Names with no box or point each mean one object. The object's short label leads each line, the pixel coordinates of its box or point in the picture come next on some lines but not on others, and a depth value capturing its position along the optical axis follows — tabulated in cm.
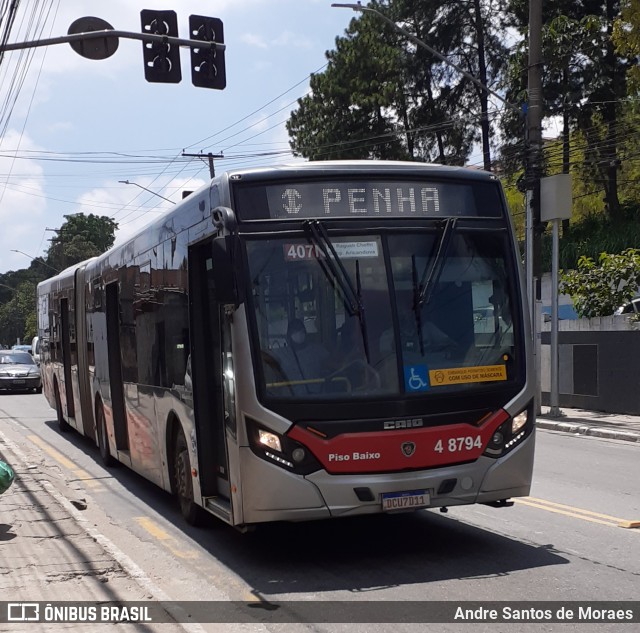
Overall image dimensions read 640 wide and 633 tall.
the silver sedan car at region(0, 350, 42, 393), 3156
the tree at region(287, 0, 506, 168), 4353
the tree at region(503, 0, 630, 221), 3488
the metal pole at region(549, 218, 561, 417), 1916
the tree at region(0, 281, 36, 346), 10962
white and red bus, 693
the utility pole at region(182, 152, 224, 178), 4150
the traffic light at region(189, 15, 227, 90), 1456
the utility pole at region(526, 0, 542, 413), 2016
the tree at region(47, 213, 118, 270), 9325
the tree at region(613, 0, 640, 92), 1797
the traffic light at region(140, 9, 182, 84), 1430
